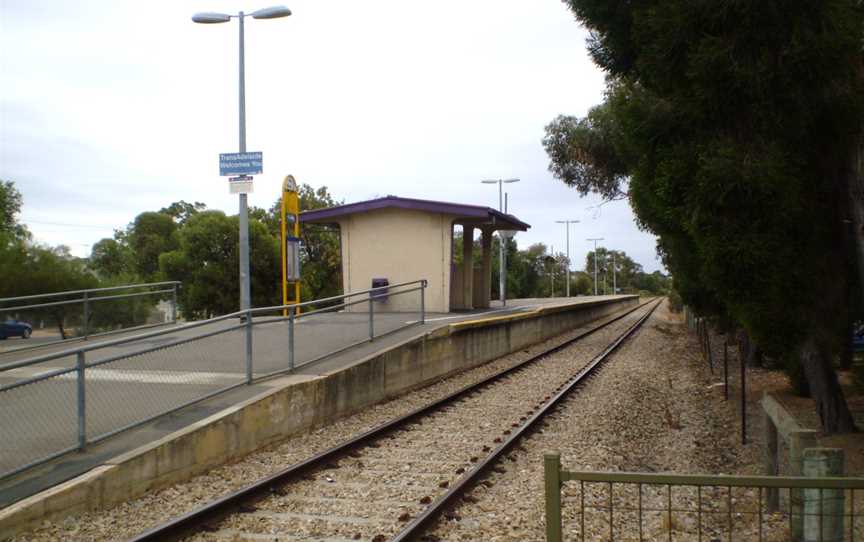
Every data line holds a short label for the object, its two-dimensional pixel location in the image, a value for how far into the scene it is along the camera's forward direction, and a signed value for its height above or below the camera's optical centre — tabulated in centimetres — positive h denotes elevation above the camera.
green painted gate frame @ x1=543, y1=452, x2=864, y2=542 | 339 -97
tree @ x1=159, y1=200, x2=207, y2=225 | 8231 +828
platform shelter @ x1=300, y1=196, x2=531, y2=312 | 1900 +106
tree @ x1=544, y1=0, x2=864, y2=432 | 667 +131
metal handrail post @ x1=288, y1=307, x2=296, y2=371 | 998 -82
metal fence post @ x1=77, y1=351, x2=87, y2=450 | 653 -112
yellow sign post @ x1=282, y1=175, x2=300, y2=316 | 1768 +116
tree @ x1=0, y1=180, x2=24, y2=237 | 4972 +586
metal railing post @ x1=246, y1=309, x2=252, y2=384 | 905 -91
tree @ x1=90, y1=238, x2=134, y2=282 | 8082 +286
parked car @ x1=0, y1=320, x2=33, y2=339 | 1233 -77
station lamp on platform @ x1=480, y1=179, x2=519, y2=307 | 2761 +4
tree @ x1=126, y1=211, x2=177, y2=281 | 7475 +450
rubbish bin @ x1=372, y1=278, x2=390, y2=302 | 1945 -5
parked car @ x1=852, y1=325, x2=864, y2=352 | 1836 -176
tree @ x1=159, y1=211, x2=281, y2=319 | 4688 +110
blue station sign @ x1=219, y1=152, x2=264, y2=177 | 1532 +249
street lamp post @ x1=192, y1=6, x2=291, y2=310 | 1451 +340
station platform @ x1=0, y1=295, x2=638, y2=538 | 589 -146
